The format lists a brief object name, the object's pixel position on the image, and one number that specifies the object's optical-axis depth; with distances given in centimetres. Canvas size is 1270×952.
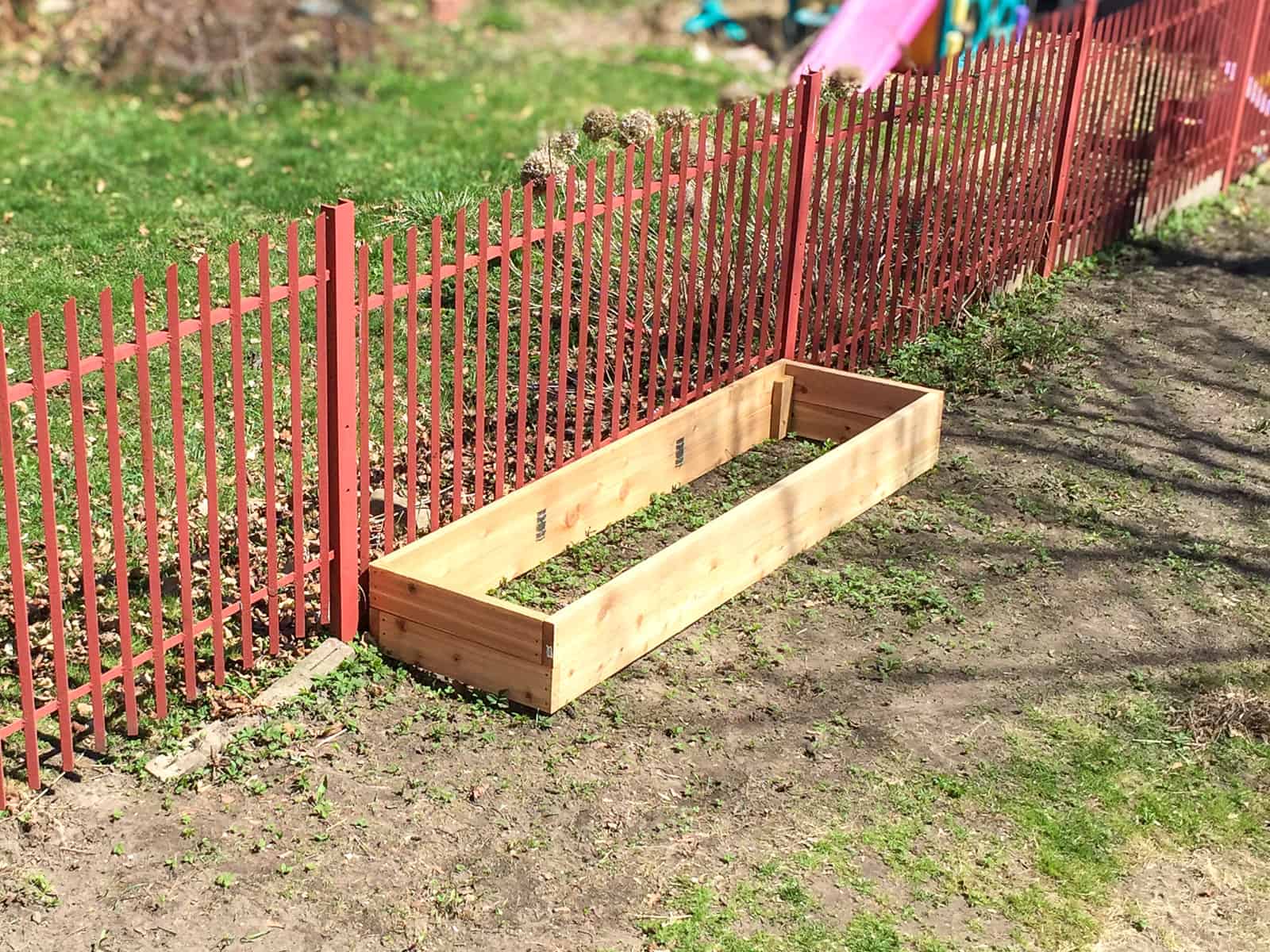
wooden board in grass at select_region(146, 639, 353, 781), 535
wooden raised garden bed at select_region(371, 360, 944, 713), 575
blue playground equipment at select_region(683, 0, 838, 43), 1752
